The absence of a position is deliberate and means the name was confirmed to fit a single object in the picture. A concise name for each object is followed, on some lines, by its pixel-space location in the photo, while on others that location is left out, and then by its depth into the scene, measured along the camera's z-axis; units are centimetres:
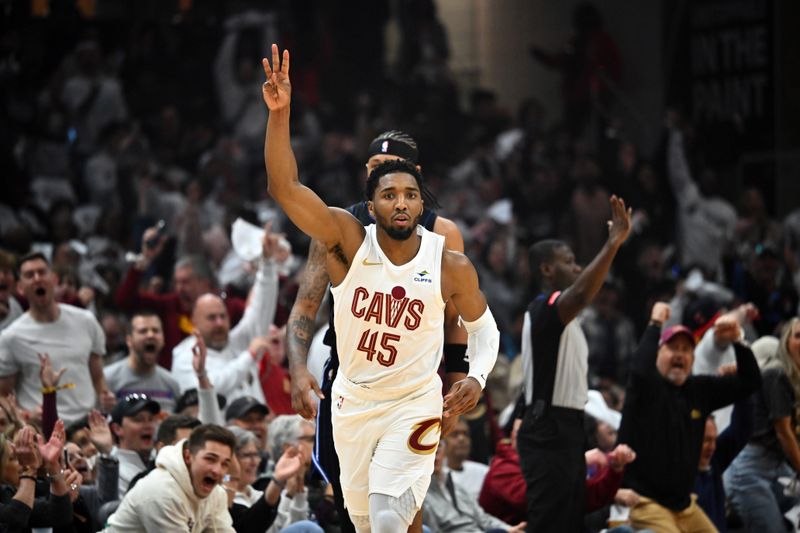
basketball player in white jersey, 1320
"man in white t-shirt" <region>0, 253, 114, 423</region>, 1980
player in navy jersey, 1337
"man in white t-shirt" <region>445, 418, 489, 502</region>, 2069
